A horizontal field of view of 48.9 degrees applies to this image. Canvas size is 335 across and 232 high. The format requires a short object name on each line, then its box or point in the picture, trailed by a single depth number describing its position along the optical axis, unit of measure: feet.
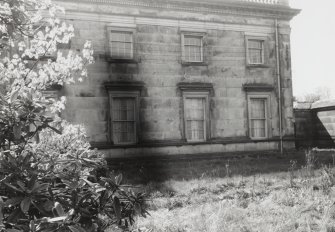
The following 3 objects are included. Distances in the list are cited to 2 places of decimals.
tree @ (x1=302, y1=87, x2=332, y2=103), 195.21
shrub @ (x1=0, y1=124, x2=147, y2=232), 8.19
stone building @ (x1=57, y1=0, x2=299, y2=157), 55.83
